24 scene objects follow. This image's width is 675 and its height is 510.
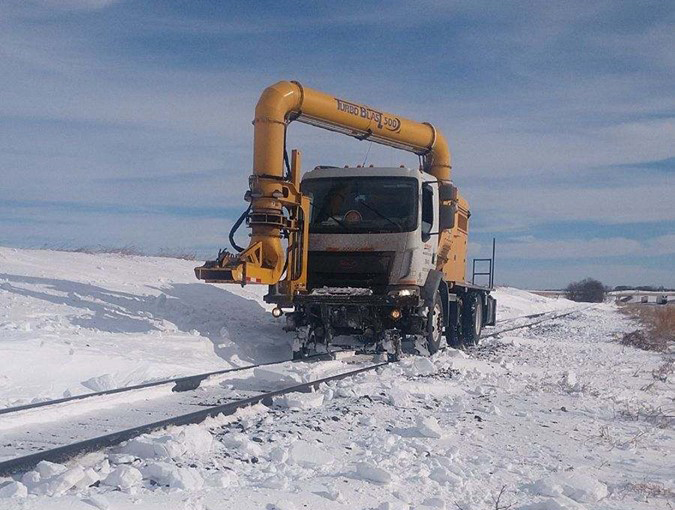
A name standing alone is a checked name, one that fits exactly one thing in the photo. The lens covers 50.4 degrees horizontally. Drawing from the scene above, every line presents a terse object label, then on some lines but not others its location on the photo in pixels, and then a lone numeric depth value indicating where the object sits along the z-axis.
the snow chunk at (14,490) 3.94
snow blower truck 11.45
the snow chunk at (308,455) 5.04
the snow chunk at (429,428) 5.93
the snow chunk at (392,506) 4.05
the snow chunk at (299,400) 7.12
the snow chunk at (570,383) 9.20
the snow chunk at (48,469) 4.42
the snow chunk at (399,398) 7.51
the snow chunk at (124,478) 4.26
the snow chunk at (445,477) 4.69
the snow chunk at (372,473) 4.57
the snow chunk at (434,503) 4.21
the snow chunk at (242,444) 5.19
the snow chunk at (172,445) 4.89
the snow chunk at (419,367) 10.06
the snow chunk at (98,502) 3.83
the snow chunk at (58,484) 4.07
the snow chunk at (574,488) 4.54
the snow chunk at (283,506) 3.99
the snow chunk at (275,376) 9.07
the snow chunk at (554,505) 4.17
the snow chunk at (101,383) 8.38
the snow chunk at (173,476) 4.27
